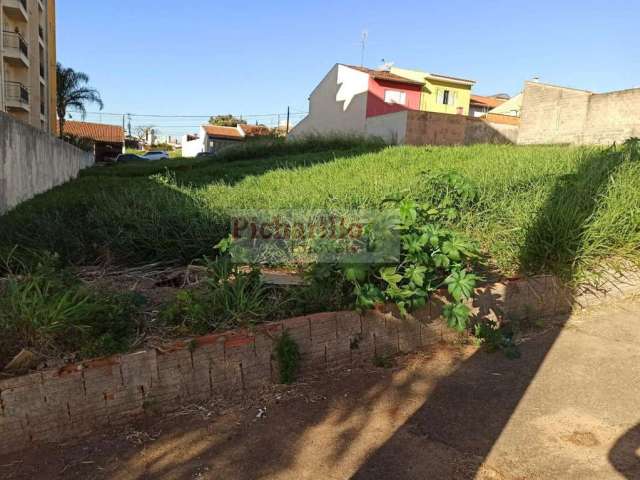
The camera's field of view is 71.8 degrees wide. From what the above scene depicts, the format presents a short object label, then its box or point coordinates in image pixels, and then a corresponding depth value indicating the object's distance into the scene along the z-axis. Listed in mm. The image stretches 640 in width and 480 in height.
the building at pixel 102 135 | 42584
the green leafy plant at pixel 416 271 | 2607
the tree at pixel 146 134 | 73156
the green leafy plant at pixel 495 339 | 2847
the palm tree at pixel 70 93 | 32594
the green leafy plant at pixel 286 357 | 2361
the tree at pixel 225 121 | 59156
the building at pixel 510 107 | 37438
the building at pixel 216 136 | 44812
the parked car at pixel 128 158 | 32213
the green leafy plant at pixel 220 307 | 2336
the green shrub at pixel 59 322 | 2029
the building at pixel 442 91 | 32062
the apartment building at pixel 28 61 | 20609
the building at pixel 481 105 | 38875
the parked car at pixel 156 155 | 37275
